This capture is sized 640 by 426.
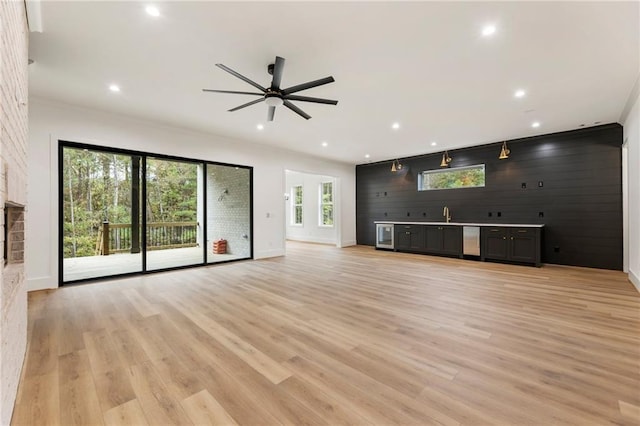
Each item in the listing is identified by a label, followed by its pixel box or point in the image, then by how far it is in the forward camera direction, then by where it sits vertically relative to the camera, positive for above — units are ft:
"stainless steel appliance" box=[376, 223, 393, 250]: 28.19 -2.36
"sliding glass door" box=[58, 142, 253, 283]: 15.65 +0.29
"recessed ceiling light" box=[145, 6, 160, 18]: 7.87 +5.87
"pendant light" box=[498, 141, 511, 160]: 21.14 +4.61
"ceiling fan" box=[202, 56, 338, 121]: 9.51 +4.64
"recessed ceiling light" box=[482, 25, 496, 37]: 8.61 +5.74
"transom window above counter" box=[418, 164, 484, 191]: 24.52 +3.22
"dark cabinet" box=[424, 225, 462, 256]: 23.50 -2.39
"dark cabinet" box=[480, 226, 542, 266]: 19.63 -2.38
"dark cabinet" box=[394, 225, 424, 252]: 25.85 -2.40
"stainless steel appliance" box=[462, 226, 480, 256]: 22.34 -2.31
